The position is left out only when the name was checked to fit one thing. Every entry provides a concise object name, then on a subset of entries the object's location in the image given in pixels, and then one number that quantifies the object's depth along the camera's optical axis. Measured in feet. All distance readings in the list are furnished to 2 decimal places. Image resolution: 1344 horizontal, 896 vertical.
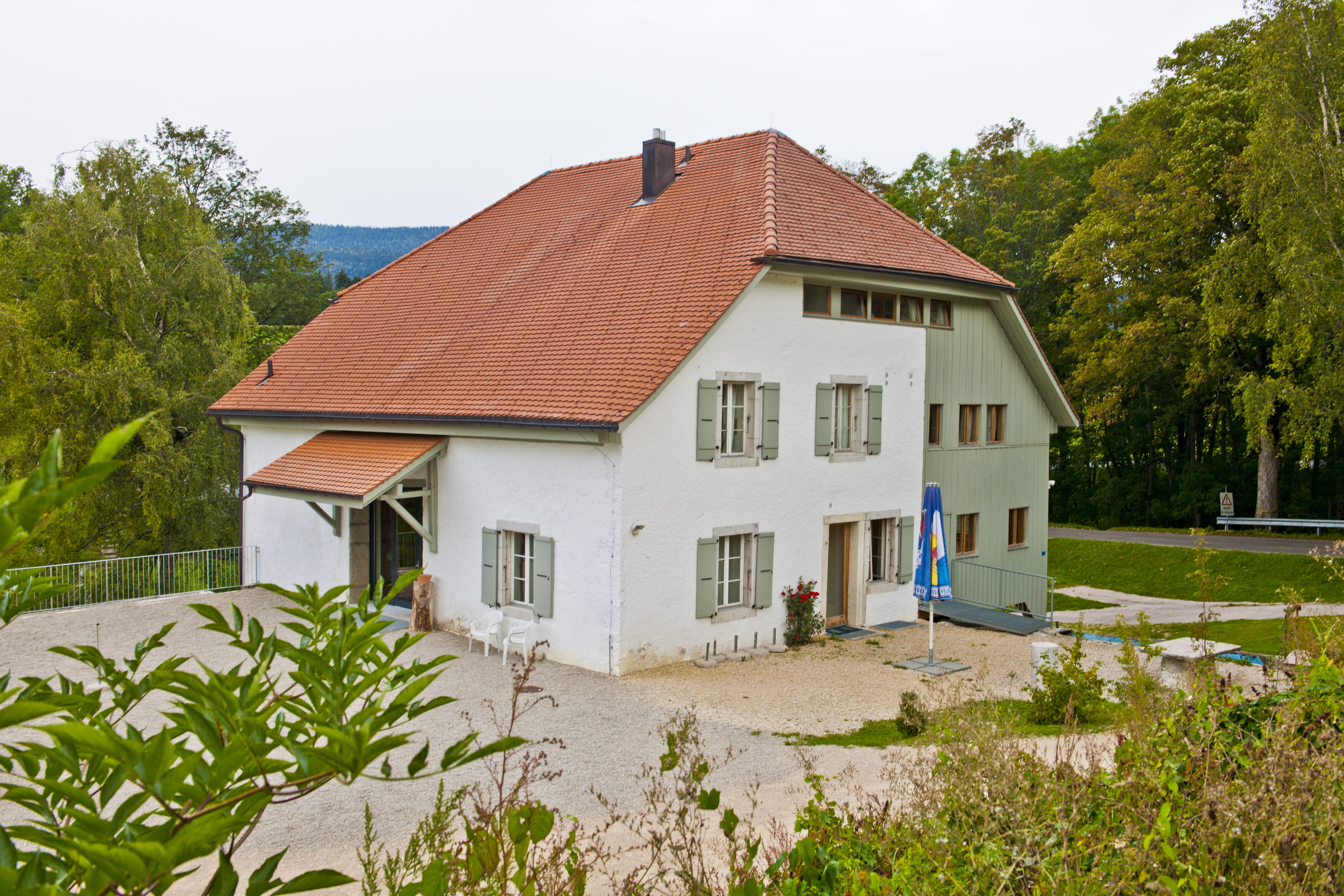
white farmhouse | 45.03
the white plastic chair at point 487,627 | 45.80
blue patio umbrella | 45.96
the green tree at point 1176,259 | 94.68
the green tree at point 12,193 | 127.50
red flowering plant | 50.31
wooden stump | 50.57
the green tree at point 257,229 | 122.52
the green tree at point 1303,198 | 78.33
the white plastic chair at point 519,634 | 44.83
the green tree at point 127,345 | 73.00
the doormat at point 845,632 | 52.75
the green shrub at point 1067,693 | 34.47
